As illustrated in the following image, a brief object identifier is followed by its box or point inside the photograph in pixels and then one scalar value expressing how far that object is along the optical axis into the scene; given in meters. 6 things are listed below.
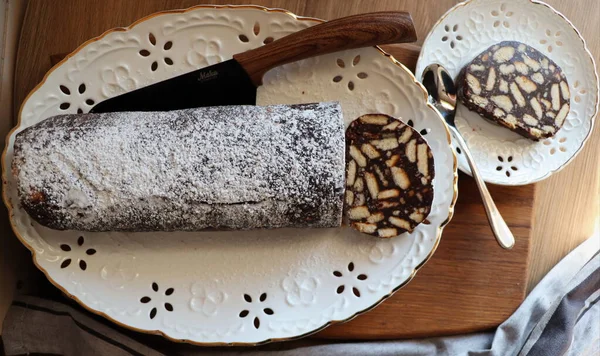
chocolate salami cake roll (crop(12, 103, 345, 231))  0.64
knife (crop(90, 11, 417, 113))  0.68
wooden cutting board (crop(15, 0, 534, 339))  0.71
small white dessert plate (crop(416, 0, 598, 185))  0.72
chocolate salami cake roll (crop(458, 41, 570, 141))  0.72
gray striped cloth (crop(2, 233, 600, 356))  0.71
